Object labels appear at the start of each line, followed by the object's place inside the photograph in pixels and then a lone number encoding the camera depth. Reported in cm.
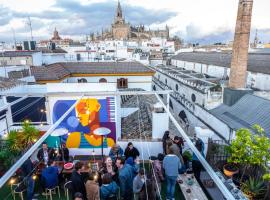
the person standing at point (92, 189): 561
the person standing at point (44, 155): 807
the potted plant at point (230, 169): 698
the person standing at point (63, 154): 866
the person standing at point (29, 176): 654
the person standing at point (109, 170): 644
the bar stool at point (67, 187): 636
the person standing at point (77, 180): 573
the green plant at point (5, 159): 837
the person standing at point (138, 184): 587
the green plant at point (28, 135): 904
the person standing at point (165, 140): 814
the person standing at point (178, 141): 801
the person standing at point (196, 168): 756
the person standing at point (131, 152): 752
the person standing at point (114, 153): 779
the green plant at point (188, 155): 837
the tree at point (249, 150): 631
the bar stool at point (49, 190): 669
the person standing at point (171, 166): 606
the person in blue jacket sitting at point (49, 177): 664
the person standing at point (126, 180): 604
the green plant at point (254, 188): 643
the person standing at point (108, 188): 539
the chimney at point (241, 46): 1465
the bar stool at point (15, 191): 661
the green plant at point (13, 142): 887
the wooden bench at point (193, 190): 674
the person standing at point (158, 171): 721
